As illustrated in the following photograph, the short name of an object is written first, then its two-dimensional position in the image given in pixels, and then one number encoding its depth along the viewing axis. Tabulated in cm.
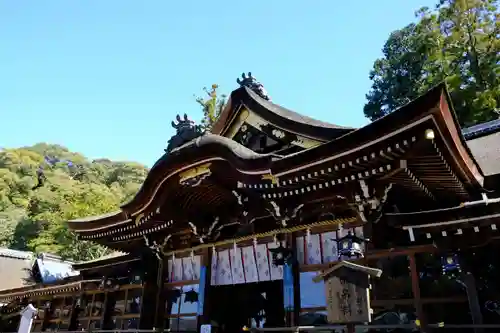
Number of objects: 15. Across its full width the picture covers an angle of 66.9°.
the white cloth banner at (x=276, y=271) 774
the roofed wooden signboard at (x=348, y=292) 449
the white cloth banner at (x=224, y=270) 859
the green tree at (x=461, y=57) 1917
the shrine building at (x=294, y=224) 541
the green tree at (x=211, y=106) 2272
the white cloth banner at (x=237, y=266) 838
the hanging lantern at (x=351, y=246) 622
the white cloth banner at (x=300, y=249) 740
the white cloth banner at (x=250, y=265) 820
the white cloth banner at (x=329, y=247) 704
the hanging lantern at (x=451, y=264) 550
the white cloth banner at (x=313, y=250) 724
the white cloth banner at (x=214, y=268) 880
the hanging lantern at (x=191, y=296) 913
